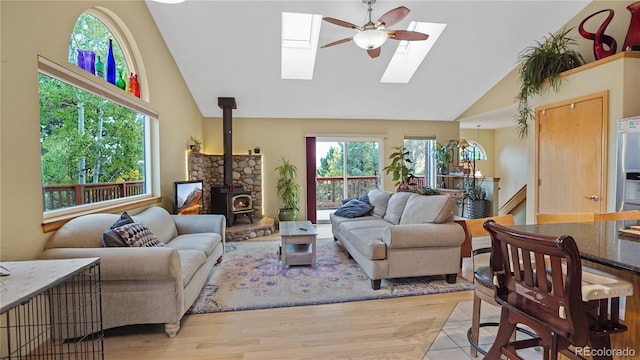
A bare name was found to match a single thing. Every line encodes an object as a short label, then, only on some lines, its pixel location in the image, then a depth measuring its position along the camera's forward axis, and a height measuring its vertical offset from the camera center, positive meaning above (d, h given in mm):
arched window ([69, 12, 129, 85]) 2791 +1307
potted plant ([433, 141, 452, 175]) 6922 +377
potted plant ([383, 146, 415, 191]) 5974 +32
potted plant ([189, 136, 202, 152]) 5312 +505
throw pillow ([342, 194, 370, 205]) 4846 -436
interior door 3289 +188
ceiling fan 3099 +1536
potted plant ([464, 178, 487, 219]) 6685 -622
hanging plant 3721 +1345
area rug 2801 -1189
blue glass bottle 3203 +1149
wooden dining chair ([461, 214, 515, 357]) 1774 -610
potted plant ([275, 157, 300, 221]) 6262 -366
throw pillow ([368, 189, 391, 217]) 4529 -458
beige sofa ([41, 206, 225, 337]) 2127 -743
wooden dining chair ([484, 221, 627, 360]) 1016 -497
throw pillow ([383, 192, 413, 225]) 3973 -477
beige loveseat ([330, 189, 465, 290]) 3004 -761
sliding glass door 6855 +90
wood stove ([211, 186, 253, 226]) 5481 -549
